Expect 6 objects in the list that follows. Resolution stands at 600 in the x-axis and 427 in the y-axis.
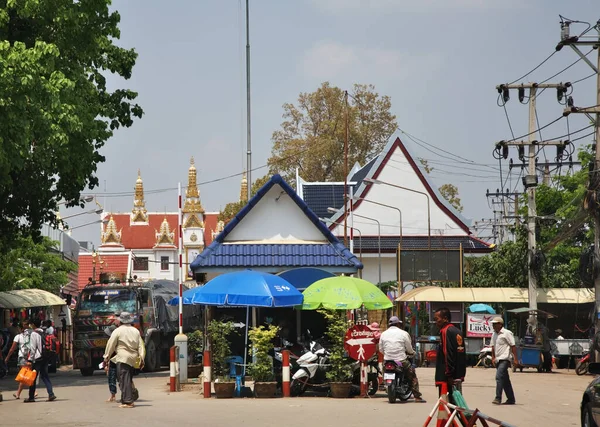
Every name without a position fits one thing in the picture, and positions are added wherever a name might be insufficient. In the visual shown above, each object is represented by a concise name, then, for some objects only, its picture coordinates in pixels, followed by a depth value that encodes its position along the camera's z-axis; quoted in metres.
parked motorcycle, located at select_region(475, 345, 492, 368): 38.35
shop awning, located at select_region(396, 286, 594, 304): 41.25
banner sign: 40.47
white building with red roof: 127.19
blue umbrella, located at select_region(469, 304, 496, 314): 42.94
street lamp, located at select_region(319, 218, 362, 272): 60.99
